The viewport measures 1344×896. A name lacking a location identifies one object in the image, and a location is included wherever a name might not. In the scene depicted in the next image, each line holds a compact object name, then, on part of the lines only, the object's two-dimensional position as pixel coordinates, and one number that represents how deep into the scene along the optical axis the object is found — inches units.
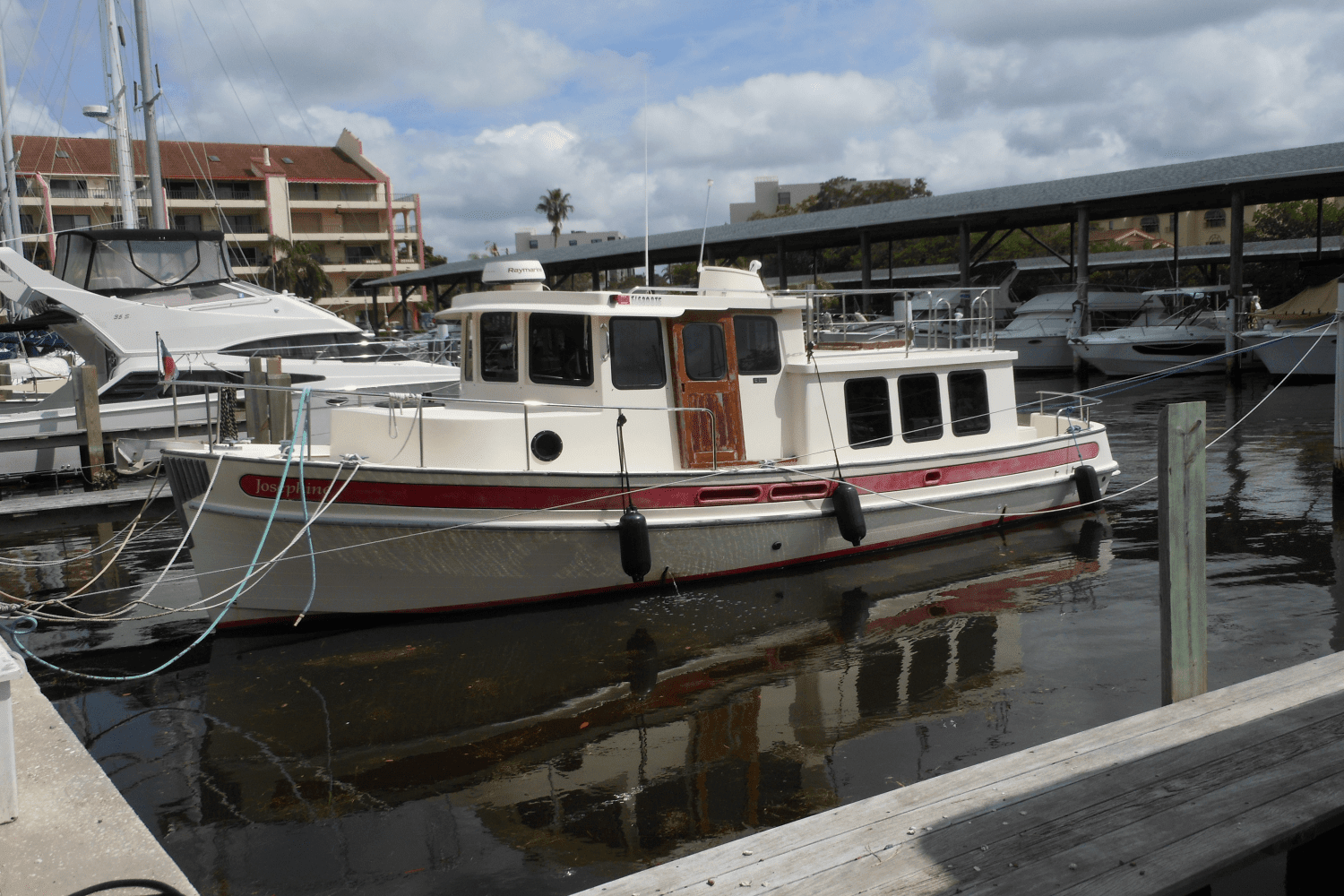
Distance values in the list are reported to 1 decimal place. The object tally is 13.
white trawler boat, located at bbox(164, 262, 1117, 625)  319.0
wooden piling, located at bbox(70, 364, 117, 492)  598.9
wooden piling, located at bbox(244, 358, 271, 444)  453.4
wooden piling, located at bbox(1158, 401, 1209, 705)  189.9
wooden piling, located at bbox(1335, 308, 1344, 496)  464.1
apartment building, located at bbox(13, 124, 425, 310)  2066.9
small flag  598.8
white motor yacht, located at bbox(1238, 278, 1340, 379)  1086.4
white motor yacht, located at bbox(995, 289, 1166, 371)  1350.9
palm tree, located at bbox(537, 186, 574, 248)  3240.7
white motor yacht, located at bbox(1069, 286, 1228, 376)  1233.4
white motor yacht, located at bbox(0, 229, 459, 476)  653.3
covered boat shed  1083.9
